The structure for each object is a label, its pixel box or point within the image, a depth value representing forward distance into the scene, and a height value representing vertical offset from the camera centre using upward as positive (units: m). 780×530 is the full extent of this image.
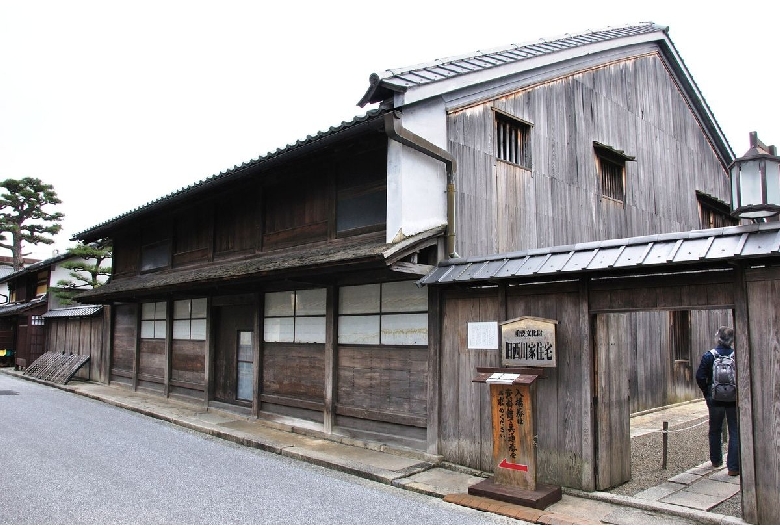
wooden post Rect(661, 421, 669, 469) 8.11 -1.74
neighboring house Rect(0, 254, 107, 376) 21.86 -0.23
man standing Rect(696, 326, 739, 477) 7.73 -1.02
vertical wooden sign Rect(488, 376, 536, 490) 6.90 -1.50
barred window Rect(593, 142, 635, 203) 13.62 +3.64
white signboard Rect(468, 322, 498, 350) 8.05 -0.28
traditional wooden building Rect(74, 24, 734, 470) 8.98 +2.03
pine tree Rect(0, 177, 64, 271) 37.50 +7.16
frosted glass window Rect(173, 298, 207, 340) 15.06 -0.08
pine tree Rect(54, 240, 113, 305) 26.33 +2.31
